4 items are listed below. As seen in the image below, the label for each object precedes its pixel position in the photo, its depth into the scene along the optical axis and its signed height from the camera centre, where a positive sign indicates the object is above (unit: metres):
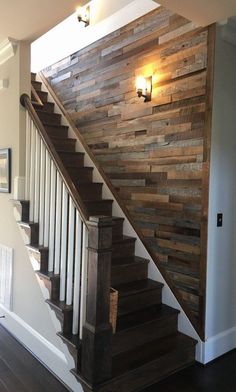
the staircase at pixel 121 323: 2.03 -1.03
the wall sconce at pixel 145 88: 3.05 +0.91
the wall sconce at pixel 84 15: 4.05 +2.11
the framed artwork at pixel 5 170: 3.15 +0.13
